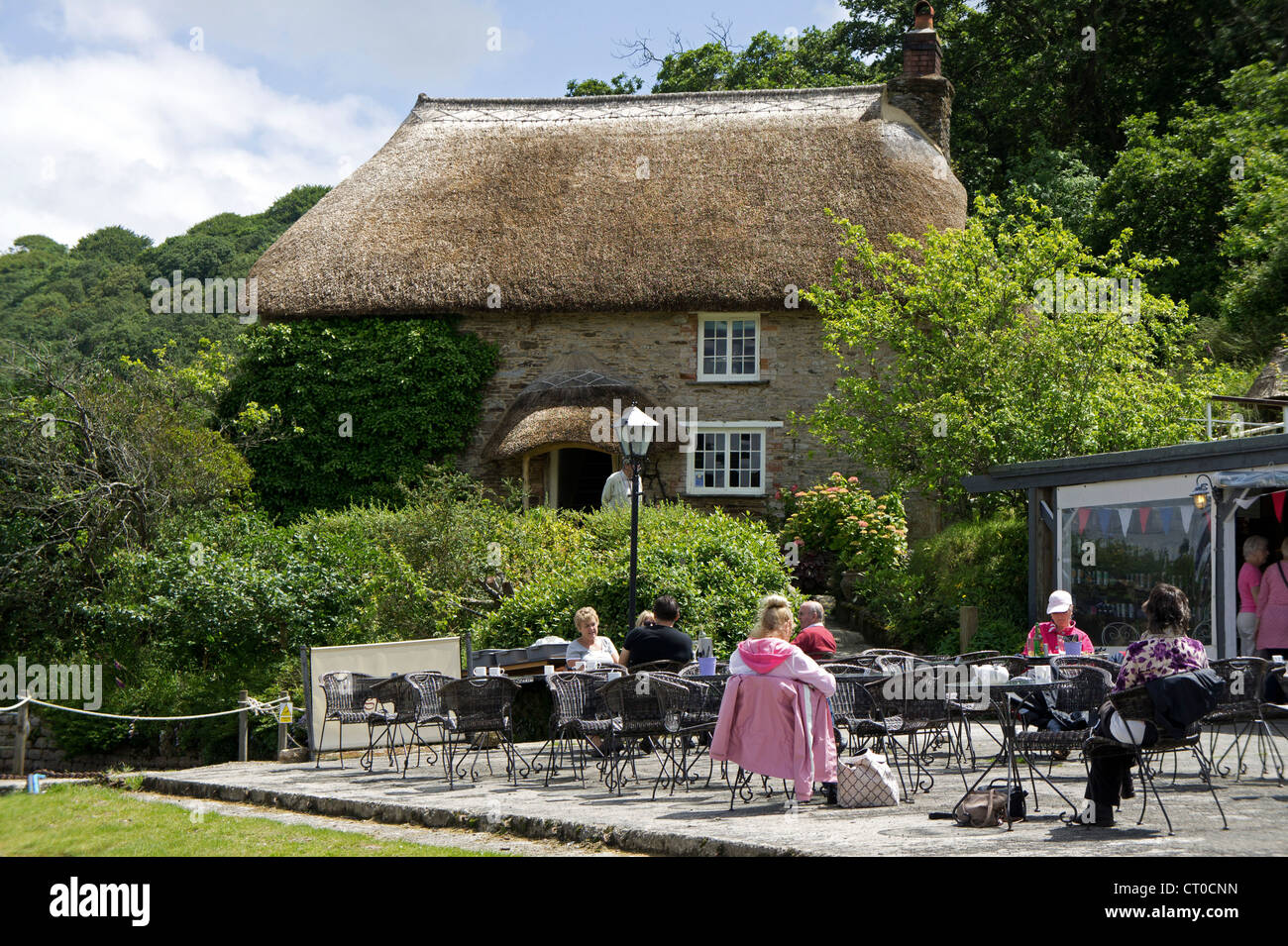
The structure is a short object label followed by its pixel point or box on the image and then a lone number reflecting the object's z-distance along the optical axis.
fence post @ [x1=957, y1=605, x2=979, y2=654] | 14.70
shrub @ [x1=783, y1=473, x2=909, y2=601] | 17.97
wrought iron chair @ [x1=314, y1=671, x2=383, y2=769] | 10.91
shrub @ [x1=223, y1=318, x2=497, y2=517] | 22.11
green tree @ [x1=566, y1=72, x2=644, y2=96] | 39.69
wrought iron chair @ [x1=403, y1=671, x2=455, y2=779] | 9.86
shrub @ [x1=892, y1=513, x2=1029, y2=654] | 14.75
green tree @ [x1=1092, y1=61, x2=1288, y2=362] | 19.38
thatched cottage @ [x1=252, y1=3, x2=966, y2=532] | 21.50
